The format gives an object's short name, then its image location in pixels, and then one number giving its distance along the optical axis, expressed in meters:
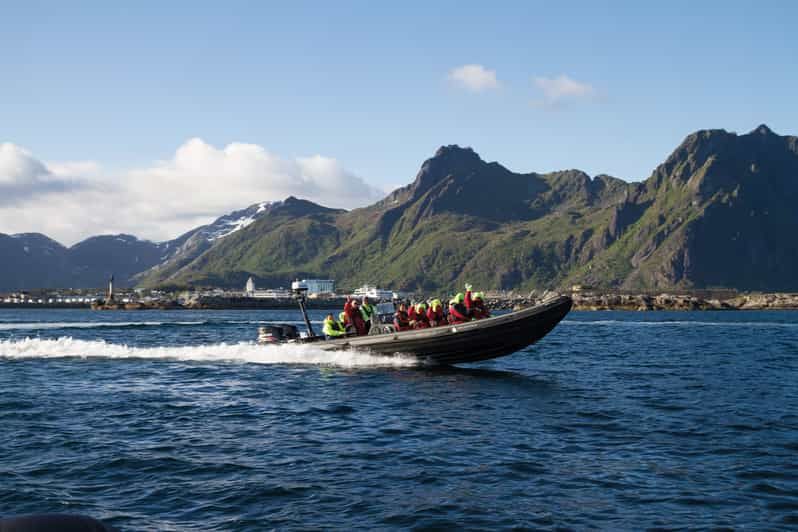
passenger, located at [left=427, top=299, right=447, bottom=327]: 29.28
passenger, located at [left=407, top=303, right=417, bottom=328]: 29.87
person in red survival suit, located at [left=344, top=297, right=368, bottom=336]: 30.84
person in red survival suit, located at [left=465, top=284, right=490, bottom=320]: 28.61
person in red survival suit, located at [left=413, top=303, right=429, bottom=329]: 29.47
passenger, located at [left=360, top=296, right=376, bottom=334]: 31.28
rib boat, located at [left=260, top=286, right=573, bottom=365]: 27.30
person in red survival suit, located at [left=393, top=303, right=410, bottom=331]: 29.94
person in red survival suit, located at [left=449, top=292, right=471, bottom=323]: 28.30
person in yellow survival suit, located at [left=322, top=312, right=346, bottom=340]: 30.70
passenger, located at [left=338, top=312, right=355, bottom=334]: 30.99
